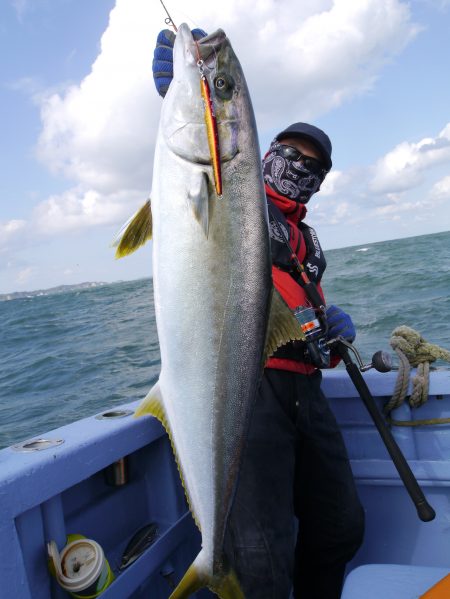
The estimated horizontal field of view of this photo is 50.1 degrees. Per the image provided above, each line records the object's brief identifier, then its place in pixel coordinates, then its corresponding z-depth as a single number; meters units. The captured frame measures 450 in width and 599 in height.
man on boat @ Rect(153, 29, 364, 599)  2.16
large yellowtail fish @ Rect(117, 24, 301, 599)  1.61
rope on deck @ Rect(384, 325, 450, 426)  2.99
